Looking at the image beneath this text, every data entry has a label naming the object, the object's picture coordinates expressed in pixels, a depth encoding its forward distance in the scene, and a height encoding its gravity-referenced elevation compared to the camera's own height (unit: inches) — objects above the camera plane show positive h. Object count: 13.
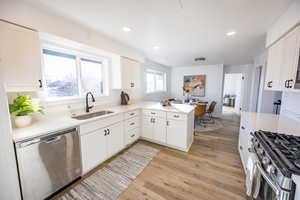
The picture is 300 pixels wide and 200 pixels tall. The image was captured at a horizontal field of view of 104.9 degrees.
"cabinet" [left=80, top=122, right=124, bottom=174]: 70.3 -38.8
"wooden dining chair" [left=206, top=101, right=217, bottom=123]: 171.5 -28.8
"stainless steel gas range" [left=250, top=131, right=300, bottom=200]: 29.2 -21.8
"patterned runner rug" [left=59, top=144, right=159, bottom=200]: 59.9 -54.6
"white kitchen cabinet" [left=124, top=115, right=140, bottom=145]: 100.9 -37.4
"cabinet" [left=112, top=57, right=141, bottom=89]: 112.8 +14.7
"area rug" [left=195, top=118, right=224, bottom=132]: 150.1 -52.9
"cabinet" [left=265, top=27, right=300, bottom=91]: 51.6 +12.8
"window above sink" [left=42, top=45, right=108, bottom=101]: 77.7 +12.0
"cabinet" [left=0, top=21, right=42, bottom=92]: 50.6 +14.8
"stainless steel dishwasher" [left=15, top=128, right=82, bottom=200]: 48.8 -35.2
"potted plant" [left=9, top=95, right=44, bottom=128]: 56.5 -10.0
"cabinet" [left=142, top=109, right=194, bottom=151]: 96.2 -35.6
